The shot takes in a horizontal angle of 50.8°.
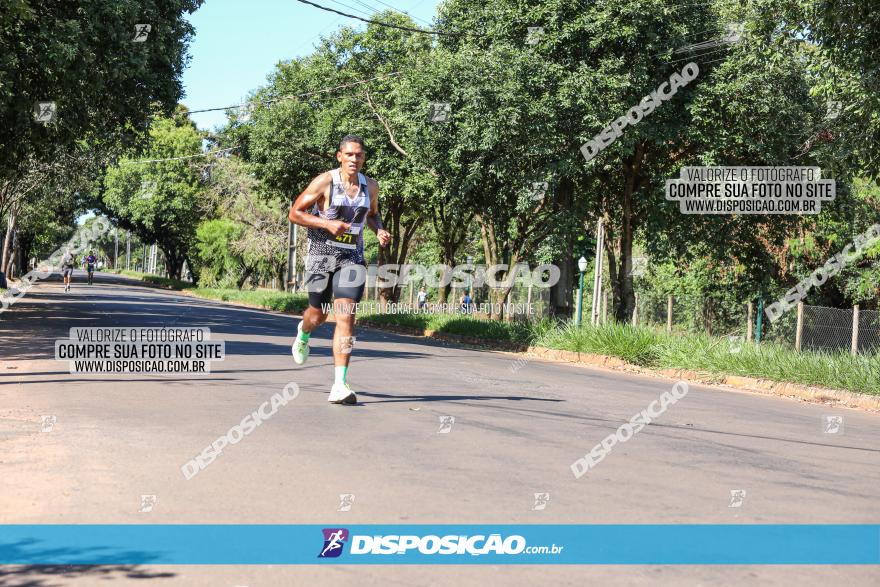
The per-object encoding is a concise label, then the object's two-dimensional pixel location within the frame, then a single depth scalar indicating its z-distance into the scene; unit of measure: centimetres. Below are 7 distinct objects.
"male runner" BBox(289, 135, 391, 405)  810
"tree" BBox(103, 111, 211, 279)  6850
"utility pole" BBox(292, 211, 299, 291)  4238
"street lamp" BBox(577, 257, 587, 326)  2445
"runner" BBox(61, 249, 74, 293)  4241
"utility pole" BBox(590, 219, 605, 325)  2280
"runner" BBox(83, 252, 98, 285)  5772
